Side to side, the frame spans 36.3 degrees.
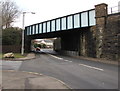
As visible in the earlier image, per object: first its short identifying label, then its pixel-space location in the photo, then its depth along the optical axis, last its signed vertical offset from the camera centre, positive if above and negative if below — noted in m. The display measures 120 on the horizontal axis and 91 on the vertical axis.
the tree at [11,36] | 43.34 +1.77
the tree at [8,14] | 51.02 +8.60
